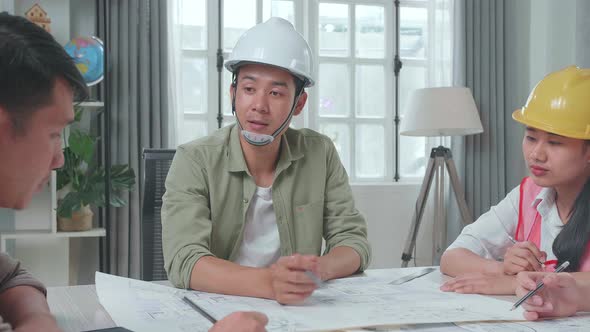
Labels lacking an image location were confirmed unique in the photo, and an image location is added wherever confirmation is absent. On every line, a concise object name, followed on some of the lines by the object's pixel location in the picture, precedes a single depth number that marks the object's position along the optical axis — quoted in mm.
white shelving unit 3508
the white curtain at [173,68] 3814
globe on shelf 3385
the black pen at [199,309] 999
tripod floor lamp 3814
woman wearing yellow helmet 1348
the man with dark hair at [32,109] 693
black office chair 1750
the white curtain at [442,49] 4352
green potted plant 3299
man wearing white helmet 1446
